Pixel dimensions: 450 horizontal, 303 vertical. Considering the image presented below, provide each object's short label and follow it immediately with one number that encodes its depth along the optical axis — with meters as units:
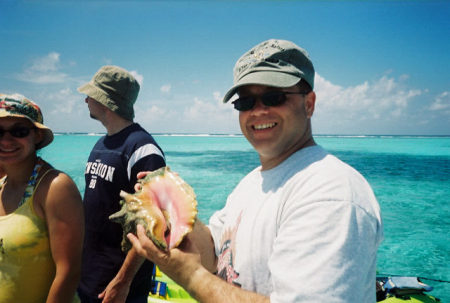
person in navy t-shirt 2.10
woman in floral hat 1.50
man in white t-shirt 0.80
